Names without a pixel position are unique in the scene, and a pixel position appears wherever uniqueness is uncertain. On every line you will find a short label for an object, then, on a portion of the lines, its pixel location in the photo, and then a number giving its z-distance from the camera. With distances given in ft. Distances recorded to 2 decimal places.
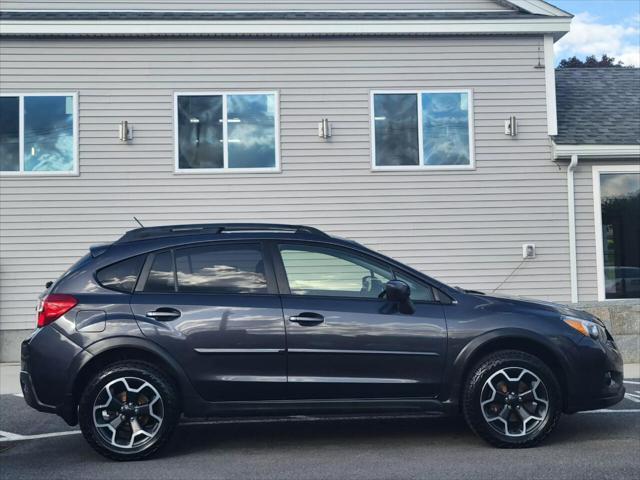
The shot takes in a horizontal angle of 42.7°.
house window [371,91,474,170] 41.47
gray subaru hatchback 19.17
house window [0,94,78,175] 40.34
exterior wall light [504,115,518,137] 41.47
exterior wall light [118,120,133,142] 40.42
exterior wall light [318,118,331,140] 40.91
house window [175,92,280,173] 40.83
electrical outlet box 41.04
